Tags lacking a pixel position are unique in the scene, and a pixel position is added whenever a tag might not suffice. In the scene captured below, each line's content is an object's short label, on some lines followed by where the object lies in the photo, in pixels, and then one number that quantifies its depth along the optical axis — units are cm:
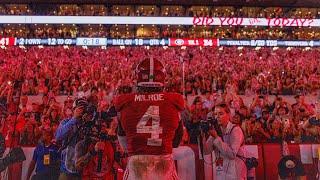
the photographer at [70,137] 623
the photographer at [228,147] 642
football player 365
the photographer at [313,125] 788
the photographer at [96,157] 638
